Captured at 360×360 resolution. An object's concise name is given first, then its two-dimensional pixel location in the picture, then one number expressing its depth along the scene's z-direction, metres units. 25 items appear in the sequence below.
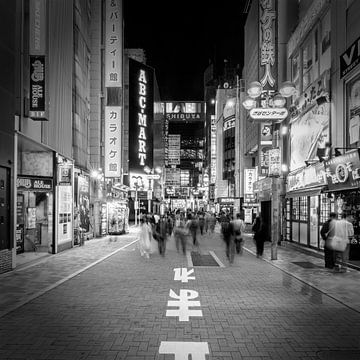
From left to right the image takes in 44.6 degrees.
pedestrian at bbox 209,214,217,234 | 34.20
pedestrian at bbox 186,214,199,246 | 21.74
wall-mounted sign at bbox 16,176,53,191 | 16.36
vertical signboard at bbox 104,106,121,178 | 31.56
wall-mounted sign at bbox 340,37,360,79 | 13.32
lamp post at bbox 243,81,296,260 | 16.19
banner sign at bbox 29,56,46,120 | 13.97
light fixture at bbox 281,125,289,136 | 22.84
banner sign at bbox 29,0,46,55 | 14.20
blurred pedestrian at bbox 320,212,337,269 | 13.13
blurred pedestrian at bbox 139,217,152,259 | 17.02
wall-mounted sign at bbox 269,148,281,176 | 16.94
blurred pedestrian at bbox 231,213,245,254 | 16.75
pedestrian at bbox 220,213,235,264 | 15.47
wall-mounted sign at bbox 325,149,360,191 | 12.49
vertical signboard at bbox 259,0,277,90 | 24.02
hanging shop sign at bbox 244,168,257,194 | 39.21
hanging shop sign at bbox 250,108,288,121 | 16.38
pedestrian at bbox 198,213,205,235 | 31.22
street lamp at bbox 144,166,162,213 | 41.88
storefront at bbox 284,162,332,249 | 16.64
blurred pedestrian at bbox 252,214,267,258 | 16.53
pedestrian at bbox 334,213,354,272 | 12.79
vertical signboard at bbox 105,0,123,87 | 30.84
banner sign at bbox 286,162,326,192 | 16.05
